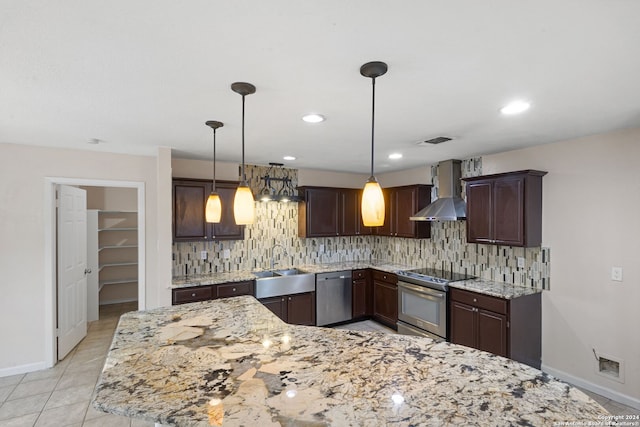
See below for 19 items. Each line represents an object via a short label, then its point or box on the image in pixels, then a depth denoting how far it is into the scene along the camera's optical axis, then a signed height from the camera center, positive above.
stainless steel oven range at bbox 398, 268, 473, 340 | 3.77 -1.15
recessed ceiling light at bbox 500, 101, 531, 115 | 2.11 +0.73
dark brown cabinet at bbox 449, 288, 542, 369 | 3.12 -1.19
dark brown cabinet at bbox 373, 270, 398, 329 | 4.54 -1.30
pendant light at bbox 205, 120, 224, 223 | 2.33 +0.02
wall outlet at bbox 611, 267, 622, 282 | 2.80 -0.56
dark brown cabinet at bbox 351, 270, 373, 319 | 4.82 -1.29
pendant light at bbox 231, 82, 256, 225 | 1.90 +0.05
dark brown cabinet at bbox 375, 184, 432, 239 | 4.59 +0.04
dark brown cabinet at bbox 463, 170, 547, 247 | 3.23 +0.04
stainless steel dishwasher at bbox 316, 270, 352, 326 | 4.51 -1.27
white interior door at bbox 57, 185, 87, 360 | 3.62 -0.71
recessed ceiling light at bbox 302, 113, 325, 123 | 2.37 +0.73
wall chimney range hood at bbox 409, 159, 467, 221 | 3.95 +0.19
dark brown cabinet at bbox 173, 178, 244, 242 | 3.84 +0.01
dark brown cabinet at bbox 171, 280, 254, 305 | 3.56 -0.96
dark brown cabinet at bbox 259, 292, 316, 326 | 4.12 -1.30
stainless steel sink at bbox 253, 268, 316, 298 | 4.04 -0.95
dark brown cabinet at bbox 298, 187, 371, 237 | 4.77 -0.02
